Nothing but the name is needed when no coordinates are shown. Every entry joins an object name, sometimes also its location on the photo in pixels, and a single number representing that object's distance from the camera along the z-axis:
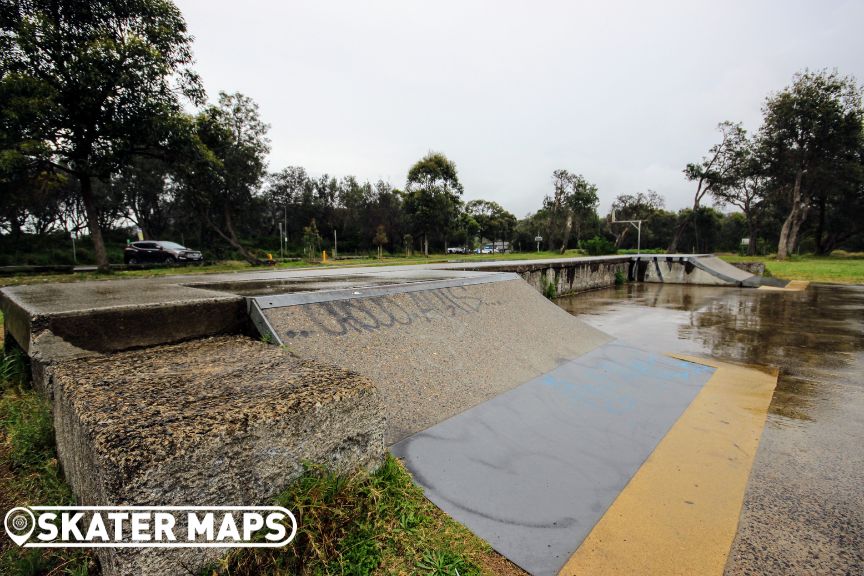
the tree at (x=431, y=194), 38.84
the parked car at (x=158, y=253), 20.44
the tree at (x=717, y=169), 37.19
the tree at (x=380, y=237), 36.72
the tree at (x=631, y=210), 55.16
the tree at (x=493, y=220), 63.44
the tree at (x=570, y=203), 44.25
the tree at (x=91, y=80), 11.45
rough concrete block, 1.30
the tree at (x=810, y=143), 27.42
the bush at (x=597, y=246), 29.23
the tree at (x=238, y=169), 22.62
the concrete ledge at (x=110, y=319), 2.37
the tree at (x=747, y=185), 33.88
